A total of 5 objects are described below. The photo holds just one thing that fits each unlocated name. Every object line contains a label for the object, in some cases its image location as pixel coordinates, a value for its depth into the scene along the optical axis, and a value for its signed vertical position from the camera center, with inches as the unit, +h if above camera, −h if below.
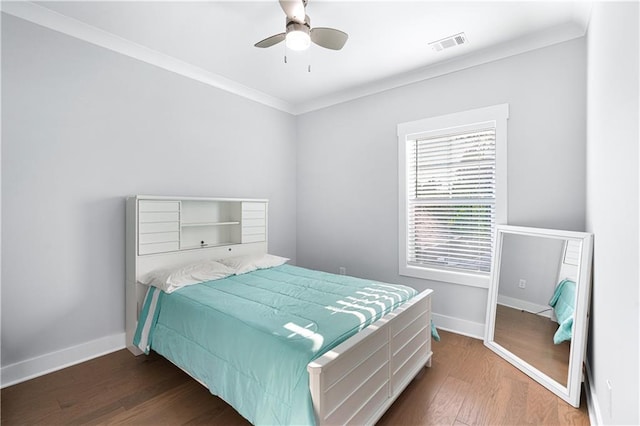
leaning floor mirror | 80.7 -29.5
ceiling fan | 78.8 +50.5
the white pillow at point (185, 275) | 98.0 -23.7
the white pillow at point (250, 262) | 119.8 -22.7
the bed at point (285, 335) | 59.0 -30.2
